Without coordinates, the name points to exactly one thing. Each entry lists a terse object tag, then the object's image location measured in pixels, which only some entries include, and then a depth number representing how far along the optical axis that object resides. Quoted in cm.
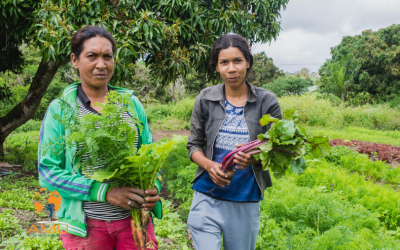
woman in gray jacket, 209
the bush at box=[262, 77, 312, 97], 3136
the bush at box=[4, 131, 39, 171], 721
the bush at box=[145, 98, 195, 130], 1516
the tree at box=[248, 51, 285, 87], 3428
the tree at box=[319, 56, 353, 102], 2710
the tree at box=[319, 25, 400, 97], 2505
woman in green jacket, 161
